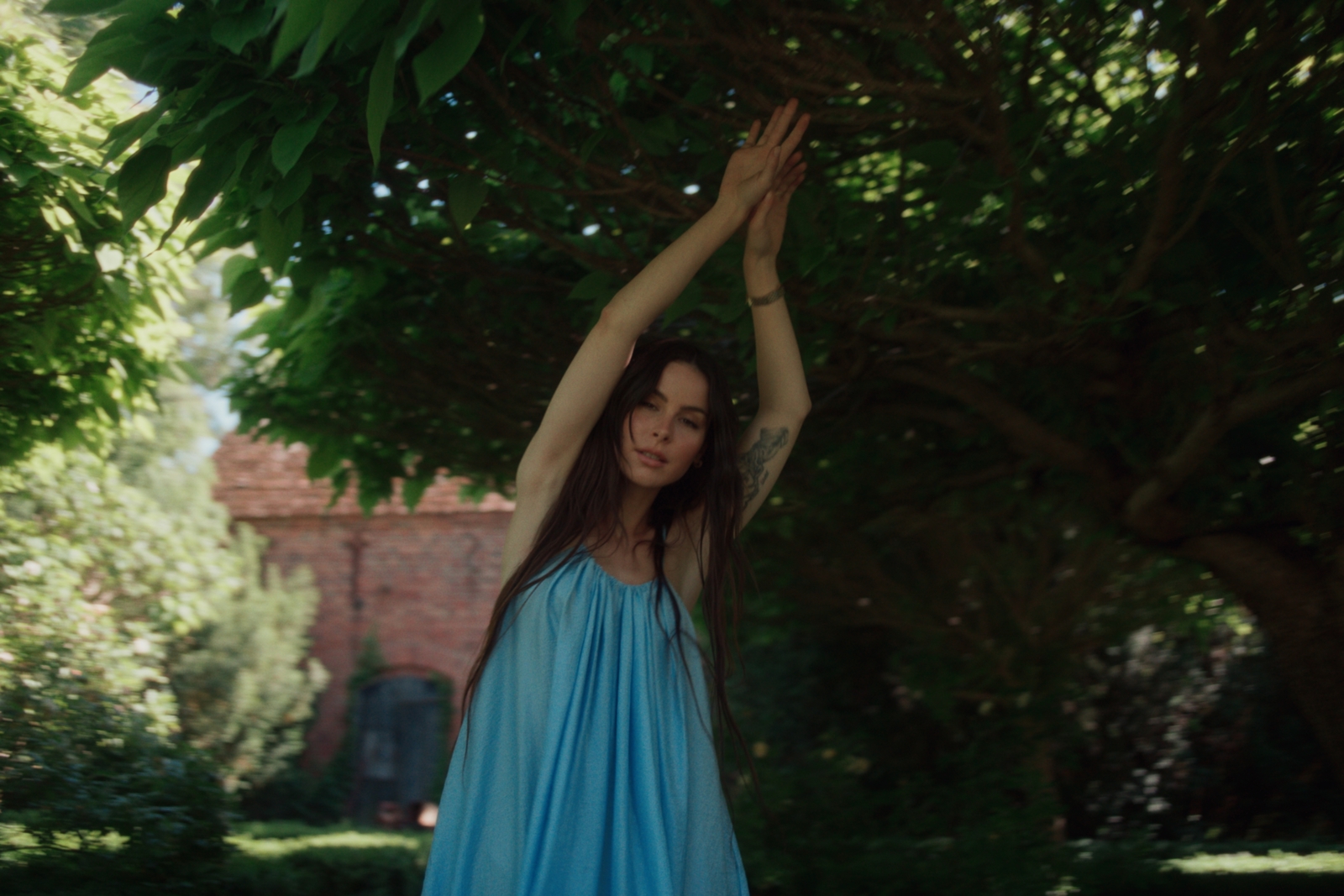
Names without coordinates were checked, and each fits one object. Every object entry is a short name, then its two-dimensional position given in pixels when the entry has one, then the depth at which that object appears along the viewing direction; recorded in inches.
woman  86.2
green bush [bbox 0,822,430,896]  179.0
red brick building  525.0
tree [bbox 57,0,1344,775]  109.4
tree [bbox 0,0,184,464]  133.3
